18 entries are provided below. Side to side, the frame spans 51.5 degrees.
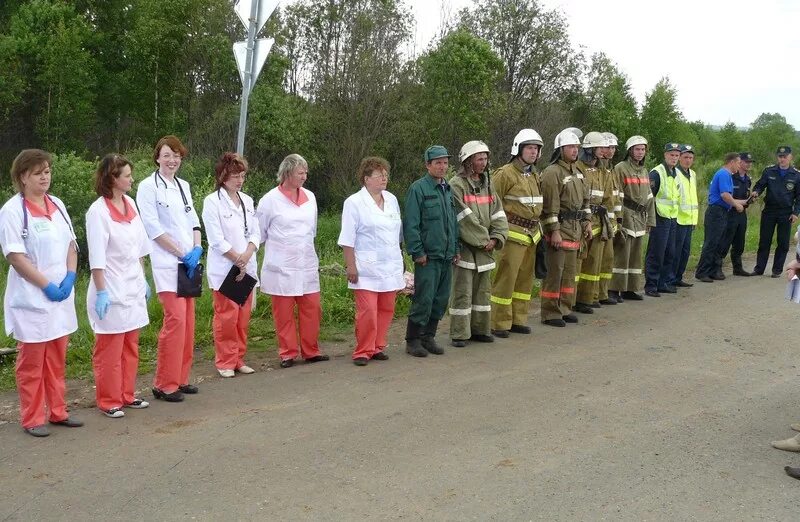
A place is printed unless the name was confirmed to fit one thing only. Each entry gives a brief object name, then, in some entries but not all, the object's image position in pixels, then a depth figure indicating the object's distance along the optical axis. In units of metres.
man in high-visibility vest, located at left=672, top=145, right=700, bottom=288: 12.07
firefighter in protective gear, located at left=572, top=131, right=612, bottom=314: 10.67
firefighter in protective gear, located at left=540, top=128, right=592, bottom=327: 9.80
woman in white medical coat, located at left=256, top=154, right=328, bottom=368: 7.79
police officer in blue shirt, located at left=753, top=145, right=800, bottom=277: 13.66
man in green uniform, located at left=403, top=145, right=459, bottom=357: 8.20
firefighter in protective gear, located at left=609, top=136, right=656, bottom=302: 11.33
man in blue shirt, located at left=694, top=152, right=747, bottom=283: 13.16
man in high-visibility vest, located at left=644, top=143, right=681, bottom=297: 11.84
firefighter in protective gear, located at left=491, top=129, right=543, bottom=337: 9.22
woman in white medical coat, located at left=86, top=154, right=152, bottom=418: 6.12
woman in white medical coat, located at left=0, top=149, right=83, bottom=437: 5.71
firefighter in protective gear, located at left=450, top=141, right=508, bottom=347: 8.64
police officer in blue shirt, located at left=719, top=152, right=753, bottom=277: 13.59
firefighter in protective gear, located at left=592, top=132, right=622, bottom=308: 10.88
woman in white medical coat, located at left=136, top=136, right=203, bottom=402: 6.67
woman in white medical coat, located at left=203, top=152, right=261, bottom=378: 7.31
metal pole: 8.73
